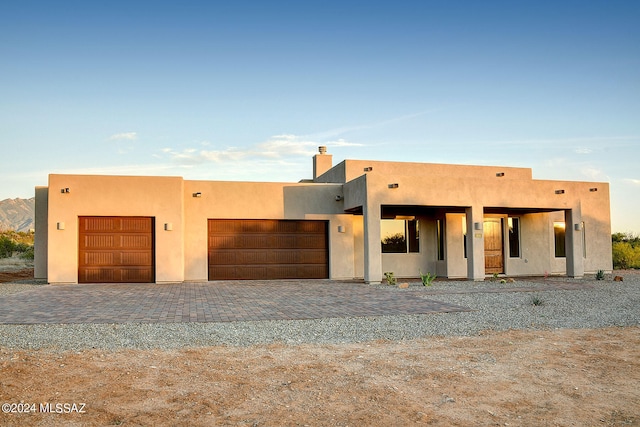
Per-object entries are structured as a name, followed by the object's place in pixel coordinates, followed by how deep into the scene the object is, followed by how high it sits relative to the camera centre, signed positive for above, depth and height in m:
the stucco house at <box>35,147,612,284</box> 17.70 +0.43
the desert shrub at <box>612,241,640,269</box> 25.86 -1.15
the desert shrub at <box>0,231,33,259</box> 33.66 -0.30
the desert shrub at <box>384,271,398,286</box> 16.71 -1.35
